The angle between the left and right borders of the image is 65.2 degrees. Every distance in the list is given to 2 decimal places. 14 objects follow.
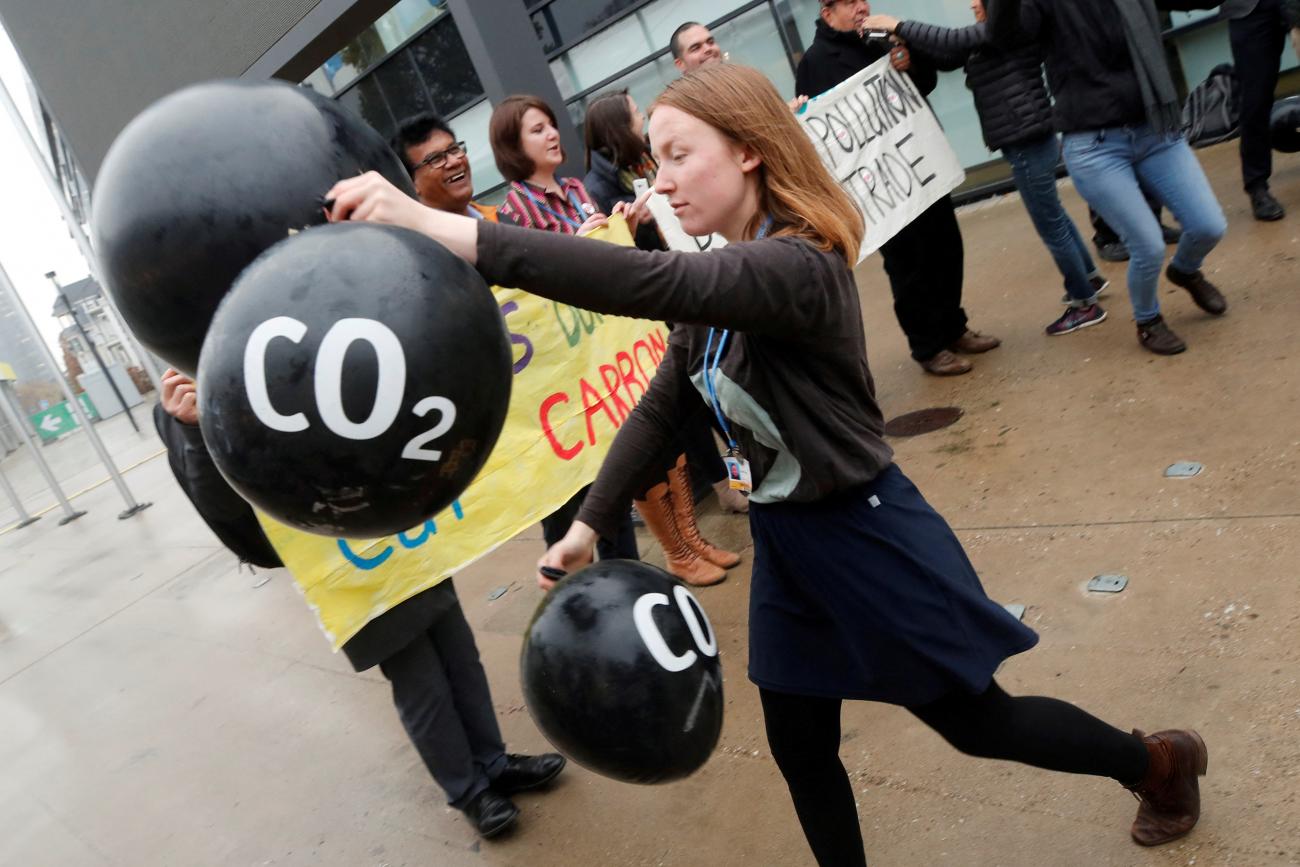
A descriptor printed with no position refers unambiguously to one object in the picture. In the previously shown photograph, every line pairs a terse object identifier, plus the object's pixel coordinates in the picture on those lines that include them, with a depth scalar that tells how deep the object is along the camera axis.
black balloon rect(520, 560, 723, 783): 1.96
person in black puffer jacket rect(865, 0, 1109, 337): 4.98
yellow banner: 3.00
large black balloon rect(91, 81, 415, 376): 1.77
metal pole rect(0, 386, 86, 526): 13.91
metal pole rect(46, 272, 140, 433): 27.84
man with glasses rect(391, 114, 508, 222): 3.79
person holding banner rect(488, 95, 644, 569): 4.16
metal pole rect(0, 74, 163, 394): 11.43
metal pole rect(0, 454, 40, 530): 15.27
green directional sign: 37.25
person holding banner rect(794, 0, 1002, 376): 5.38
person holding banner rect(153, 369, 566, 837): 2.68
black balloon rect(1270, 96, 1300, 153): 5.97
